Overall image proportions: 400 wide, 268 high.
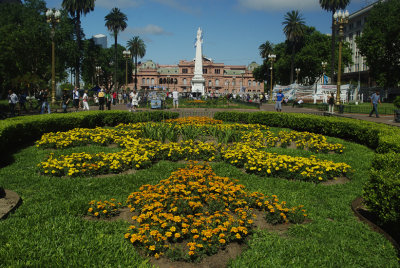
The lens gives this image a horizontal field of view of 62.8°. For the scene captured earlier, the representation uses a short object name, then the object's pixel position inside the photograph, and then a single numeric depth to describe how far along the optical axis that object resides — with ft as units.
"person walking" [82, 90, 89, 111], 73.03
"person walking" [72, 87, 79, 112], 73.87
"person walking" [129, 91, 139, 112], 71.82
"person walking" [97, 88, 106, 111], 65.31
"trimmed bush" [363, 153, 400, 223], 13.34
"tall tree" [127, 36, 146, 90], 235.61
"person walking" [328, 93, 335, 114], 66.11
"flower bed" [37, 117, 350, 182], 22.94
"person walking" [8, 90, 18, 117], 60.34
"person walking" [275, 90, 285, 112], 64.65
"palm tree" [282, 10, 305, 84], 179.52
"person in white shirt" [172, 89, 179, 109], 87.99
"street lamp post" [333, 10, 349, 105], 64.84
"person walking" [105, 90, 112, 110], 71.10
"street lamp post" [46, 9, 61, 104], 64.09
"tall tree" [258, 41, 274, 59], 234.17
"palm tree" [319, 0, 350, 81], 145.18
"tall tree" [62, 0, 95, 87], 141.08
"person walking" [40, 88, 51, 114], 61.90
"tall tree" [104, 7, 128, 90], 167.84
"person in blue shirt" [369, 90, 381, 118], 64.54
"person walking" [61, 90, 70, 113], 63.87
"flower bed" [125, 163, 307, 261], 12.61
